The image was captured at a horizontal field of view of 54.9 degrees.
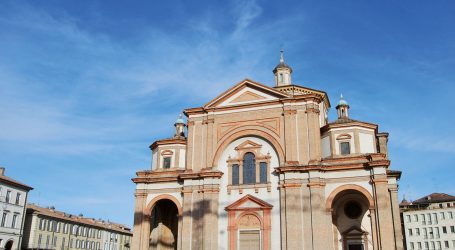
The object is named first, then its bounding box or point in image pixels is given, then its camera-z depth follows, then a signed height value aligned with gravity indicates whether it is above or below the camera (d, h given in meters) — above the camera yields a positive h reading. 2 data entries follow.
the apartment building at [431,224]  58.41 +6.93
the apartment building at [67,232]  47.53 +4.76
